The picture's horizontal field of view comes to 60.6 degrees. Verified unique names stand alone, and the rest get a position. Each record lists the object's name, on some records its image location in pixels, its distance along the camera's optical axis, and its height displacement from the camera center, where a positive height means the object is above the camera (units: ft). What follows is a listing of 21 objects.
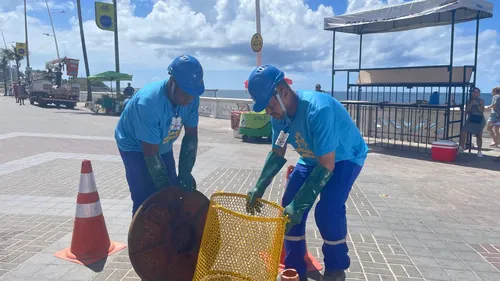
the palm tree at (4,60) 226.40 +15.60
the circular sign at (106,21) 87.03 +13.87
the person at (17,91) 109.22 -0.62
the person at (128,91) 81.02 -0.36
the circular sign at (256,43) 45.14 +4.89
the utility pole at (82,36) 101.76 +12.63
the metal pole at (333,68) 42.47 +2.19
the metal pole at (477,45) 35.45 +3.73
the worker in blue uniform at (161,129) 10.39 -1.03
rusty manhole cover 9.93 -3.49
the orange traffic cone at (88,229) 13.12 -4.33
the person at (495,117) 35.77 -2.25
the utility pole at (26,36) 166.85 +20.42
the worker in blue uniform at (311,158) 9.36 -1.66
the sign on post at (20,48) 163.63 +15.33
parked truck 94.43 -0.92
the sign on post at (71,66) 106.32 +5.64
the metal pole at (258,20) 46.00 +7.56
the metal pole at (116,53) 88.12 +7.65
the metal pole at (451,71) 33.63 +1.53
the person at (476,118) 33.78 -2.16
